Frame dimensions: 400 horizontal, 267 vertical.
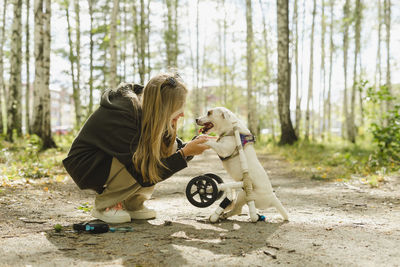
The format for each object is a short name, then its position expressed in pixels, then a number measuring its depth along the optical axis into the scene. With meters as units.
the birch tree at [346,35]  21.67
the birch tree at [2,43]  15.87
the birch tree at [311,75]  20.86
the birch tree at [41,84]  10.66
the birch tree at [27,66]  19.16
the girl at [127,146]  3.28
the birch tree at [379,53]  25.24
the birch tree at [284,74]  12.97
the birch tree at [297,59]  19.61
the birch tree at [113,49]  12.20
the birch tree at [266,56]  25.60
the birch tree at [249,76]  18.66
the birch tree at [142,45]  18.00
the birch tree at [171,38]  22.58
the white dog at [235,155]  3.61
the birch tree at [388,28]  21.31
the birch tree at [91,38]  20.92
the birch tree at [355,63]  19.03
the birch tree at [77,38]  21.45
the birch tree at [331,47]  25.76
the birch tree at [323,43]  25.29
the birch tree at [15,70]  13.96
